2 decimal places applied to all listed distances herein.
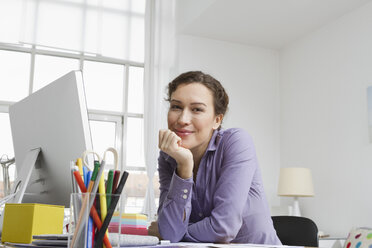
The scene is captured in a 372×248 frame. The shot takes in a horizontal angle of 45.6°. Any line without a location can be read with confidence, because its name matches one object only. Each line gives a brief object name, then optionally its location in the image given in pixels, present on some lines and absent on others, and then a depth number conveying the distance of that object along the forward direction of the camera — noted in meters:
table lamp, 4.44
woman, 1.33
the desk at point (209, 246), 0.95
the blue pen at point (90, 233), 0.70
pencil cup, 0.70
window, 4.99
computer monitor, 1.11
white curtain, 5.03
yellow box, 1.01
